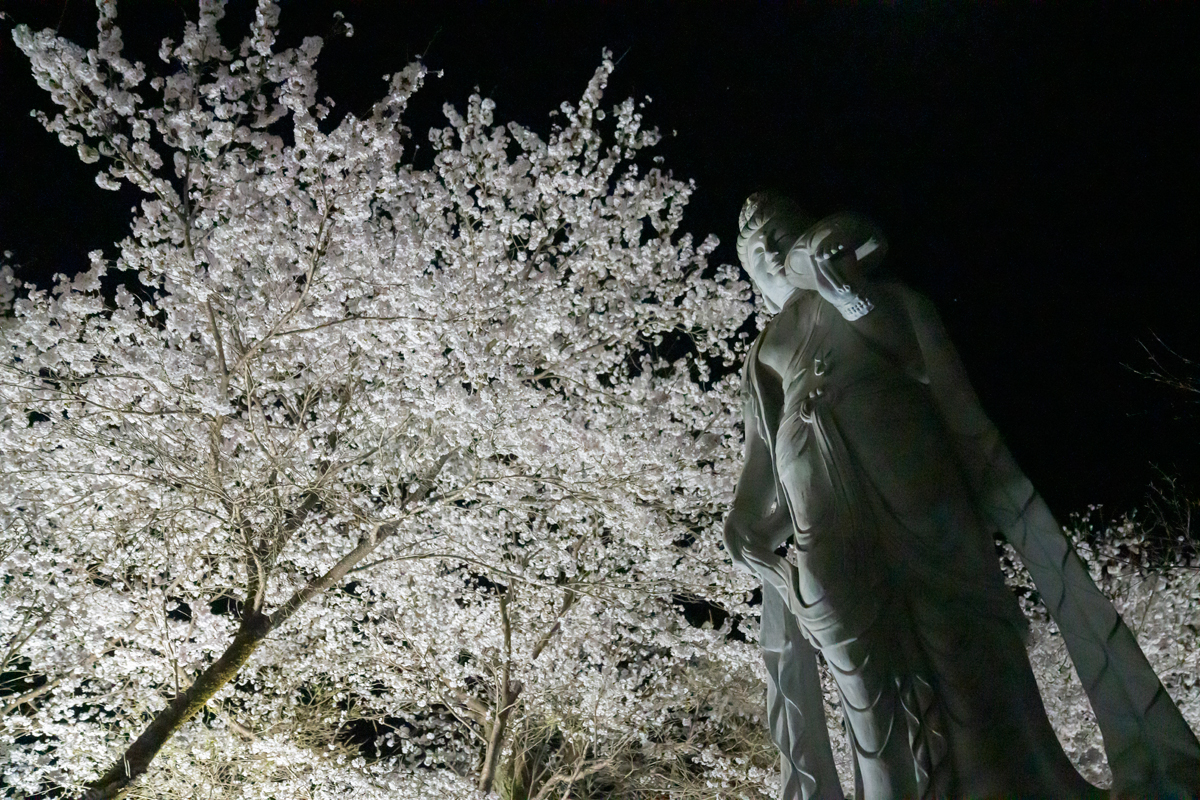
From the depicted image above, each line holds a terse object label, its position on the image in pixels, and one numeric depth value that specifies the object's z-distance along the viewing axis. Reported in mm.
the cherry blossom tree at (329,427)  7910
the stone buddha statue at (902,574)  2553
